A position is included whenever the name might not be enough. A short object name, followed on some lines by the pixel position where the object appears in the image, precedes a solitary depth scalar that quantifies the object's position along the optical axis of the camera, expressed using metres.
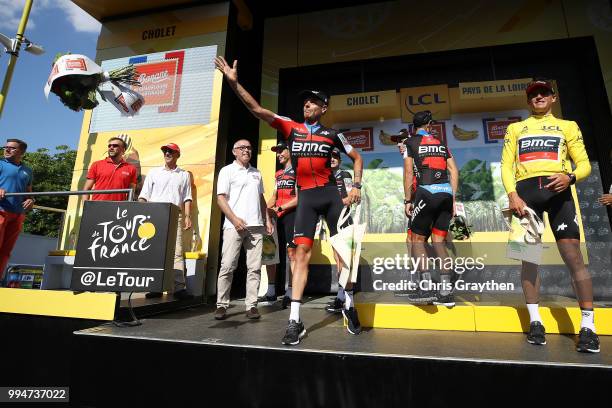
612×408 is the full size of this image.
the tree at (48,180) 26.81
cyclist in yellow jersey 2.27
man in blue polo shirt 4.19
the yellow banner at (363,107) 5.69
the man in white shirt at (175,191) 4.11
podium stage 1.68
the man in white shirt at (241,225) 3.23
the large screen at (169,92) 5.16
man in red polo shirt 4.29
